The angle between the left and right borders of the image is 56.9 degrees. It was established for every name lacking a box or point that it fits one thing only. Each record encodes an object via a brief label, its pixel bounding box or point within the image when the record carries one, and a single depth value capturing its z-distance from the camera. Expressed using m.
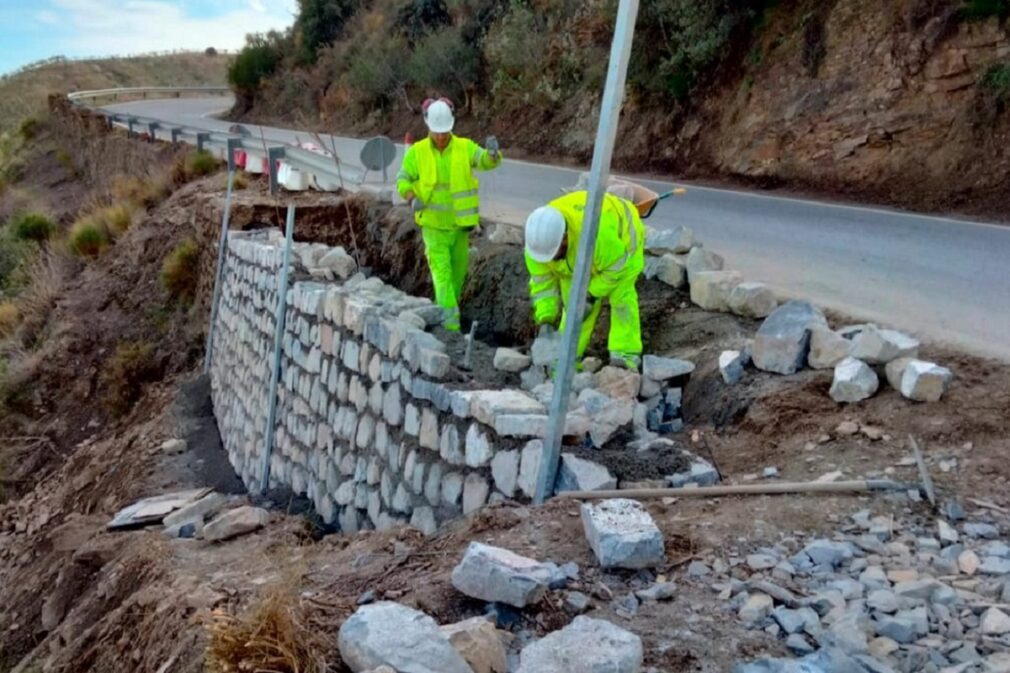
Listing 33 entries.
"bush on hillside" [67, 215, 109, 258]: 16.96
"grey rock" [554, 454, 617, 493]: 4.36
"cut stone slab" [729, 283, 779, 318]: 6.21
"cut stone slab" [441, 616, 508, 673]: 2.89
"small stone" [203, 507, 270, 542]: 6.46
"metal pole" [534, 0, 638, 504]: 3.76
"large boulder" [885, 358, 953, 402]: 4.65
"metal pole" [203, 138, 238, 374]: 11.56
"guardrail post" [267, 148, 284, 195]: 11.55
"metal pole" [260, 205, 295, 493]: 8.33
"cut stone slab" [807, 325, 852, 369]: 5.12
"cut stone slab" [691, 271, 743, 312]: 6.43
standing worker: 7.69
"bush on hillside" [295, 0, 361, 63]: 36.59
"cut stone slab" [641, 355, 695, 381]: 5.75
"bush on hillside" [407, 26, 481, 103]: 25.06
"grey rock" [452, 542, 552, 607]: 3.26
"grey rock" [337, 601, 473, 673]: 2.77
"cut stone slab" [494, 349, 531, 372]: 6.21
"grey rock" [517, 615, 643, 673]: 2.78
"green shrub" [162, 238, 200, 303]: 13.29
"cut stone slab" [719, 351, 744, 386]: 5.41
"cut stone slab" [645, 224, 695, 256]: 7.25
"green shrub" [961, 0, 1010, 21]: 12.38
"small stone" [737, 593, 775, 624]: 3.17
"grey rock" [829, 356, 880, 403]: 4.82
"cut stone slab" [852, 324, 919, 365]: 4.93
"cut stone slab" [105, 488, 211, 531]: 7.48
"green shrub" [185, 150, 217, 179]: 17.48
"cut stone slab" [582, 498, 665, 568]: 3.55
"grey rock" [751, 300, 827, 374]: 5.25
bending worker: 5.87
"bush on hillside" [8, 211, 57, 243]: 21.85
